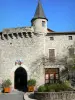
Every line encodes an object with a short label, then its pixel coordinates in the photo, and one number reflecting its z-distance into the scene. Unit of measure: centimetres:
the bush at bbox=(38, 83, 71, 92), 969
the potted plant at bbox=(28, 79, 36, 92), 1302
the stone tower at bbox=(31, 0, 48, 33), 1377
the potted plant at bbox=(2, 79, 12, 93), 1308
